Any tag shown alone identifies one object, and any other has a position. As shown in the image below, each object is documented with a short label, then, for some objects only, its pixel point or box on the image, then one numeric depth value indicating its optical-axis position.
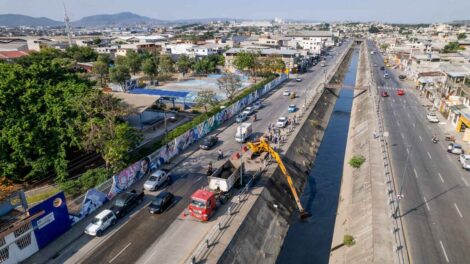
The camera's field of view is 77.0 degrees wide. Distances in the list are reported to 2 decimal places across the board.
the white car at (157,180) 39.72
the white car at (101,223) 30.64
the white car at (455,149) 49.44
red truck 32.94
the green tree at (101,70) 109.10
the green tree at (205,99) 73.38
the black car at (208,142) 53.52
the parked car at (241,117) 69.81
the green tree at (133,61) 127.62
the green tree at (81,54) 144.25
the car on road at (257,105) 80.52
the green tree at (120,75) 93.50
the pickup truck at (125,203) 33.79
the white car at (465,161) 44.00
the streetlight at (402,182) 33.97
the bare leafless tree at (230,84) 86.31
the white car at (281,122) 64.75
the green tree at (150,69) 112.88
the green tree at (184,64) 126.75
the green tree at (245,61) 119.19
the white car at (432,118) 67.12
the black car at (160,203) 34.59
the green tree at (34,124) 37.84
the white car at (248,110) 73.91
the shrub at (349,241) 32.44
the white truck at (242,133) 56.41
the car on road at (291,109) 77.56
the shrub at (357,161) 49.59
